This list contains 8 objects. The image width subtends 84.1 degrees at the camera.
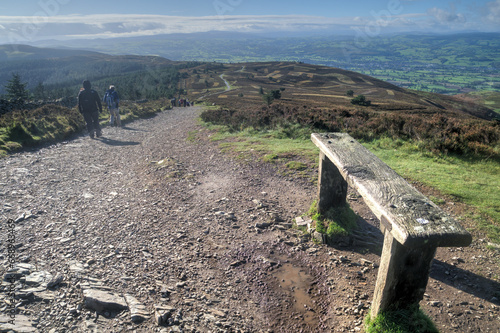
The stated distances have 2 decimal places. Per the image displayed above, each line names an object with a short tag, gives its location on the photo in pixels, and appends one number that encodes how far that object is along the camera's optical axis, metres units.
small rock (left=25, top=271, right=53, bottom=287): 3.96
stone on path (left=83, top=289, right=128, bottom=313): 3.60
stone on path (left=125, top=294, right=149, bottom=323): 3.47
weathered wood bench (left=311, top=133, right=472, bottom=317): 2.82
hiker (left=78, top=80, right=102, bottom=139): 14.05
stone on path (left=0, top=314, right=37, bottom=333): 3.12
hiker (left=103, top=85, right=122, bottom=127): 17.09
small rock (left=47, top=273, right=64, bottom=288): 3.94
